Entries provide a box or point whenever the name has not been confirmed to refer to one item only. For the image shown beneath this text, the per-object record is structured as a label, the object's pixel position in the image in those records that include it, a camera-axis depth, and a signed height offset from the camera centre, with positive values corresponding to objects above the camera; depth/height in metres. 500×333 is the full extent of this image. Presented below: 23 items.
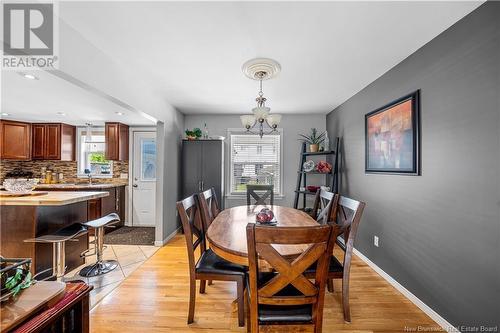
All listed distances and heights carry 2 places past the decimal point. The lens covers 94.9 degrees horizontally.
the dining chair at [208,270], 1.80 -0.83
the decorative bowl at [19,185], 2.56 -0.22
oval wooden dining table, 1.50 -0.55
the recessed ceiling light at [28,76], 2.41 +0.98
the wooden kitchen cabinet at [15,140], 4.54 +0.54
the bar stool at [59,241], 2.24 -0.74
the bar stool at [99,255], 2.70 -1.09
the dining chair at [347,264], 1.89 -0.82
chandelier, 2.37 +1.02
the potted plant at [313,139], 4.25 +0.54
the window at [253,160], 4.77 +0.13
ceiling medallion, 2.35 +1.05
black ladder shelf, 4.00 -0.17
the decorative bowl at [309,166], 4.19 +0.01
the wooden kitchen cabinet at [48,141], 4.86 +0.54
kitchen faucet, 5.00 -0.15
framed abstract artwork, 2.22 +0.32
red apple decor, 2.13 -0.47
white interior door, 5.03 -0.28
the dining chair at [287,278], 1.17 -0.62
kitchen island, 2.30 -0.60
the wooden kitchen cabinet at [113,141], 4.78 +0.53
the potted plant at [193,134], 4.35 +0.62
